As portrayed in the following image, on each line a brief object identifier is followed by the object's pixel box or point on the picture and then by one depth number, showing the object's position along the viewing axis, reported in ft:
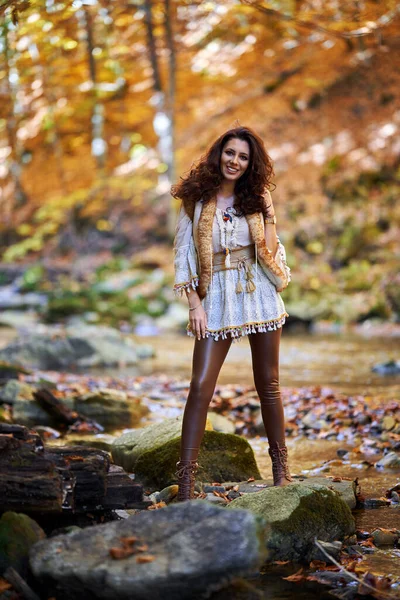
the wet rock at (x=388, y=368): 34.14
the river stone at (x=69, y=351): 40.11
